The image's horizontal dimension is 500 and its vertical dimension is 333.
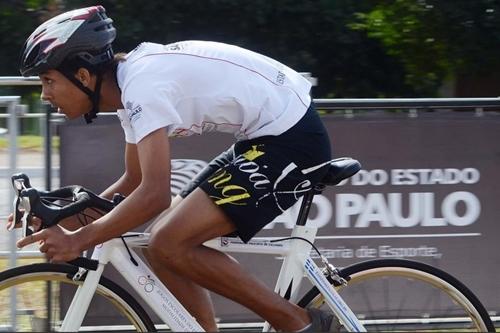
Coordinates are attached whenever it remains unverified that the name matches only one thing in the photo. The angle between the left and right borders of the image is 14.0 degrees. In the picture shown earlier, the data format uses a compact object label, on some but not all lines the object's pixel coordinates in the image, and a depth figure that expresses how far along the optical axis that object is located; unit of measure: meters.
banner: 11.22
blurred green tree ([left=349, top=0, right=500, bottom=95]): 28.53
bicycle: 8.45
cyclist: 7.99
